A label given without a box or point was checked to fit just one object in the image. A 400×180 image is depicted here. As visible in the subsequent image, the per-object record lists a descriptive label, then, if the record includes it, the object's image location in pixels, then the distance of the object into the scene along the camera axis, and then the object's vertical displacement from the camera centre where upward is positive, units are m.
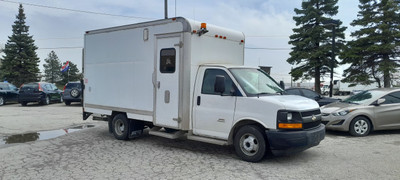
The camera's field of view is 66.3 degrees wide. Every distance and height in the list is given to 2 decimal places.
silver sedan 8.68 -0.77
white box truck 5.75 -0.09
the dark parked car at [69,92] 18.42 -0.25
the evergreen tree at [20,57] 39.78 +4.09
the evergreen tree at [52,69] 74.00 +4.60
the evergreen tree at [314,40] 27.25 +4.45
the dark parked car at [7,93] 19.08 -0.34
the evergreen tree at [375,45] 21.84 +3.24
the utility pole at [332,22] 16.49 +3.60
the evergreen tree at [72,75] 65.38 +2.95
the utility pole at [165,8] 18.27 +4.76
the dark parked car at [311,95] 13.05 -0.28
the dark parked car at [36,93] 18.44 -0.32
